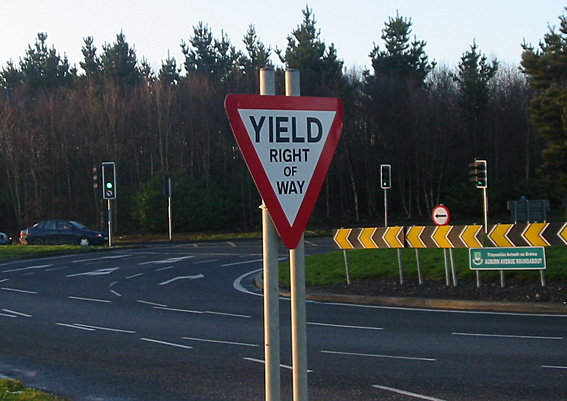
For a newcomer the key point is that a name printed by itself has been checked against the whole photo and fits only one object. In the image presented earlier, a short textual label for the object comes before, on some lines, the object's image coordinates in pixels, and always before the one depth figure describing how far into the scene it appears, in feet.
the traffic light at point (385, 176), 108.32
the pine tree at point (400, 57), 217.77
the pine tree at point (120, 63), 245.45
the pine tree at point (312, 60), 203.21
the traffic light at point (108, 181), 132.36
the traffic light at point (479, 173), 74.64
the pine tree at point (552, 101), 101.04
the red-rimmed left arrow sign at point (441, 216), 69.36
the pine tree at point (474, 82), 214.69
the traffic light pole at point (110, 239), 131.46
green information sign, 55.52
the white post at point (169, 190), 156.74
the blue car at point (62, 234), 140.77
